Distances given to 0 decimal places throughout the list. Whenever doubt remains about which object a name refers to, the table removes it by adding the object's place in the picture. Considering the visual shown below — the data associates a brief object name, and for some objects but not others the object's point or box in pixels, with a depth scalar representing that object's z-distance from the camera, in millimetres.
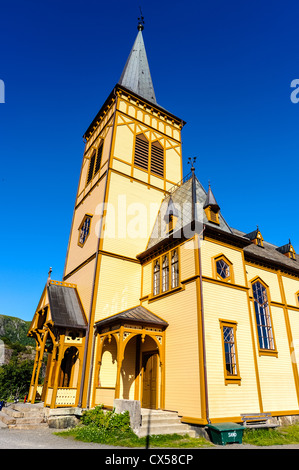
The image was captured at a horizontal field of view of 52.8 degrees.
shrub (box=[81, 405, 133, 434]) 10148
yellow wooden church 12570
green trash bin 10047
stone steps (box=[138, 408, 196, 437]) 10576
